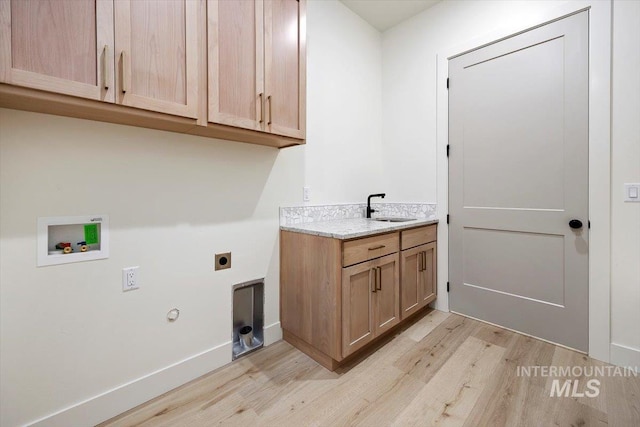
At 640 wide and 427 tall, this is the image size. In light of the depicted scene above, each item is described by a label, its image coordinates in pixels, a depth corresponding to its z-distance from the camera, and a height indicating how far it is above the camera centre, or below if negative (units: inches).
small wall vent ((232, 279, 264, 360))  77.0 -30.3
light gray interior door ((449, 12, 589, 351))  75.1 +8.8
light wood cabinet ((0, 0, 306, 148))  39.0 +25.6
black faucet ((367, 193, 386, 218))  106.4 +1.5
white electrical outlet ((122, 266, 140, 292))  56.6 -13.7
